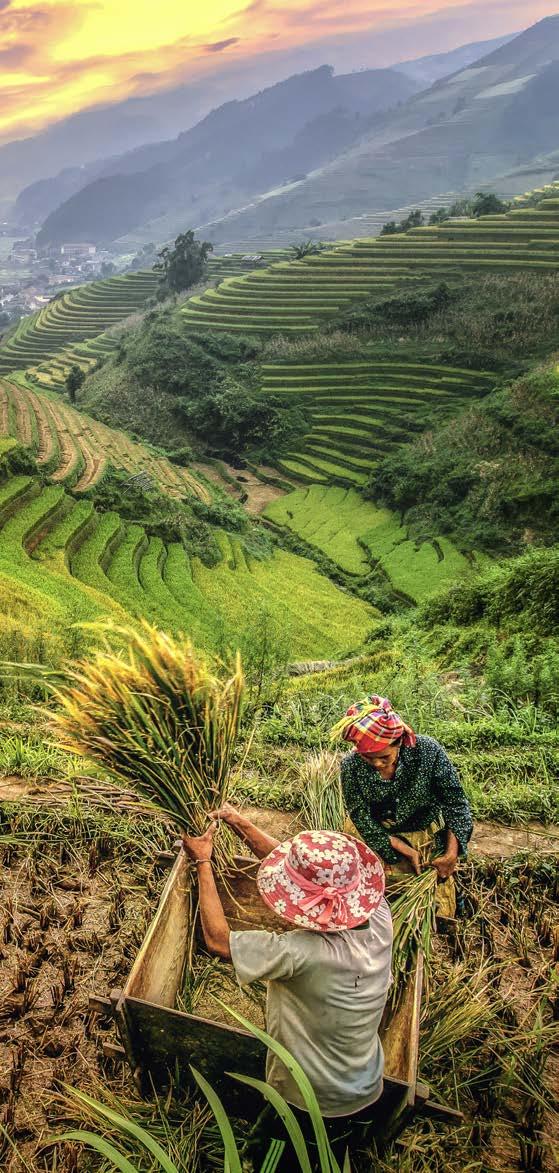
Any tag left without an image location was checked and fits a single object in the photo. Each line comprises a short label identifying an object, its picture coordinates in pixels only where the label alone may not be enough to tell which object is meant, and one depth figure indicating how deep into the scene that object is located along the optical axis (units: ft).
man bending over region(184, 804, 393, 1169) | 4.94
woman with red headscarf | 7.39
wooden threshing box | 5.33
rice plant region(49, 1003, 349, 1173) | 3.76
